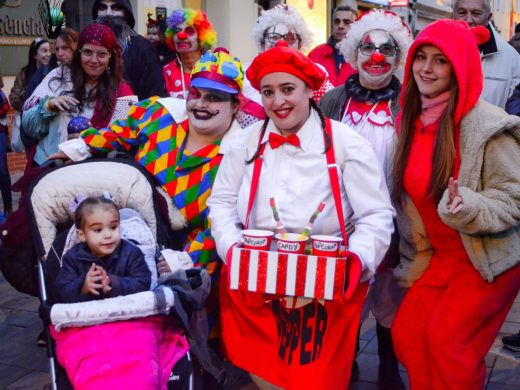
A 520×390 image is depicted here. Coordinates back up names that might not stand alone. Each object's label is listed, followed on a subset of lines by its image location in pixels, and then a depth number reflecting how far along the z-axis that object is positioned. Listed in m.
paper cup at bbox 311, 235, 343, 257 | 2.84
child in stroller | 3.12
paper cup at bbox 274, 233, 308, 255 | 2.87
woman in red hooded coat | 3.00
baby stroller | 2.98
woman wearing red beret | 3.05
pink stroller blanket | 2.83
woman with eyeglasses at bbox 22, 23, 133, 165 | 4.41
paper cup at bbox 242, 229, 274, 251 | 2.93
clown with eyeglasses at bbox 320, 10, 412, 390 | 3.87
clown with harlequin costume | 3.71
